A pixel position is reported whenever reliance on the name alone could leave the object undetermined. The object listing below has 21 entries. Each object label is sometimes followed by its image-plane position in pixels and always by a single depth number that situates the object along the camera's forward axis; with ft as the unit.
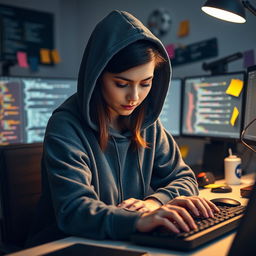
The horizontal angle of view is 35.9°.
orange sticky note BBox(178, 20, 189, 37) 7.20
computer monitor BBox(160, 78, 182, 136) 6.86
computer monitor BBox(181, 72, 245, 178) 5.52
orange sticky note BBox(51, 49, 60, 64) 10.10
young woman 2.78
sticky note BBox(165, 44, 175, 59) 7.48
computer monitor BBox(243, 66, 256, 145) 4.86
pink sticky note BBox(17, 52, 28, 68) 8.58
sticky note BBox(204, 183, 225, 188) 4.75
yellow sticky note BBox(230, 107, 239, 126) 5.51
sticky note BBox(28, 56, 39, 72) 9.36
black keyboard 2.38
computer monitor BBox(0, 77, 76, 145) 6.82
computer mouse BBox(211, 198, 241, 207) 3.42
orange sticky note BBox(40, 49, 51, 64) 10.03
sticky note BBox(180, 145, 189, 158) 6.83
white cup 5.03
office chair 3.82
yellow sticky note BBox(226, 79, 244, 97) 5.45
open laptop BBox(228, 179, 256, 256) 1.90
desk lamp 4.45
